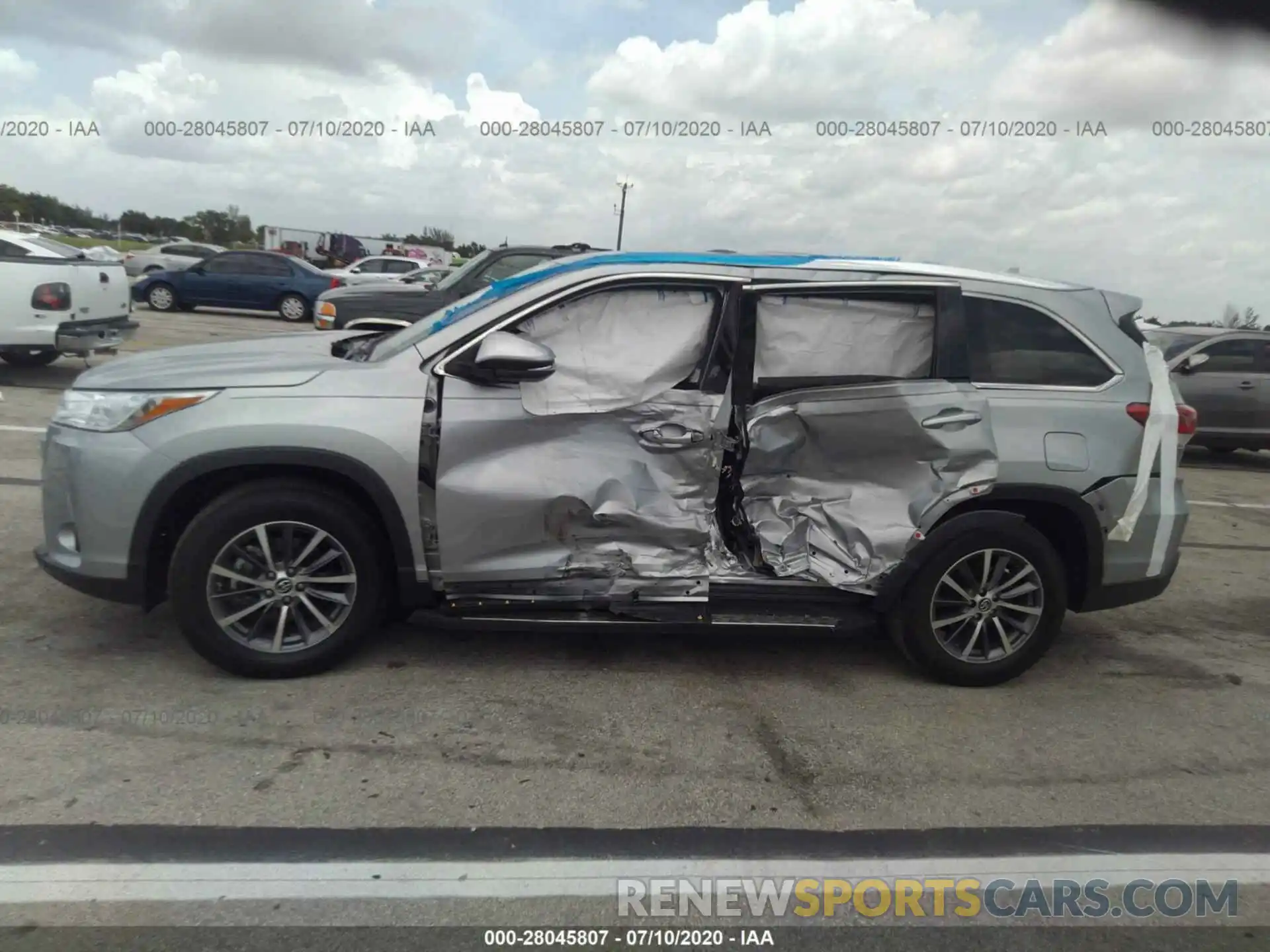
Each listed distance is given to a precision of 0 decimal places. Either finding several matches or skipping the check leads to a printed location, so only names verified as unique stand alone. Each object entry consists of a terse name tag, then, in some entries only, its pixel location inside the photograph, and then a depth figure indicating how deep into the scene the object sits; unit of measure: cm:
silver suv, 392
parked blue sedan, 2088
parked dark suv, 997
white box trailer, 4103
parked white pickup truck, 948
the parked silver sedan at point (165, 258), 2884
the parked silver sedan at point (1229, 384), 1135
